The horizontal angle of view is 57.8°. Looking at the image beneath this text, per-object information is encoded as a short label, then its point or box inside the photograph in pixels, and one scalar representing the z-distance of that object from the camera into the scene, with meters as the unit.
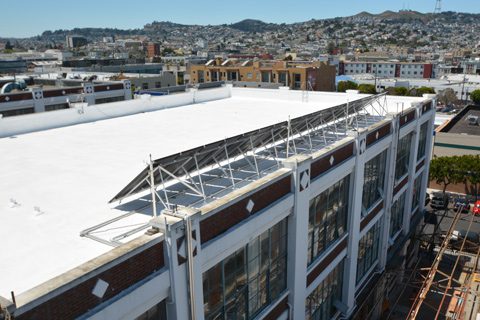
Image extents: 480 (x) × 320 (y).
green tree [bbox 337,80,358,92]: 104.39
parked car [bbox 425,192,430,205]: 42.29
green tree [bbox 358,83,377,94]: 98.69
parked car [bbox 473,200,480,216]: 40.72
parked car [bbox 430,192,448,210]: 41.97
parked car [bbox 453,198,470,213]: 42.48
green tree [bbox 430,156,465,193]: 43.53
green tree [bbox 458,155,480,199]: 42.94
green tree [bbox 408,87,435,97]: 96.81
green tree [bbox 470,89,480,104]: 94.88
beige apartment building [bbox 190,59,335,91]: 96.94
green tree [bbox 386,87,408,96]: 94.31
